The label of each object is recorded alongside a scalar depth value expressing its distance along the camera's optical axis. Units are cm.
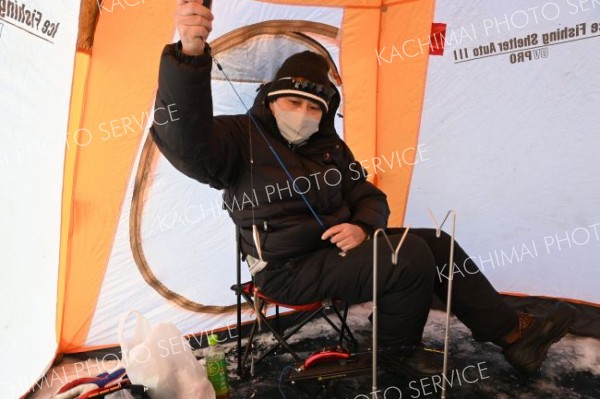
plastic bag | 154
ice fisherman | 165
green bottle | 180
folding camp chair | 179
